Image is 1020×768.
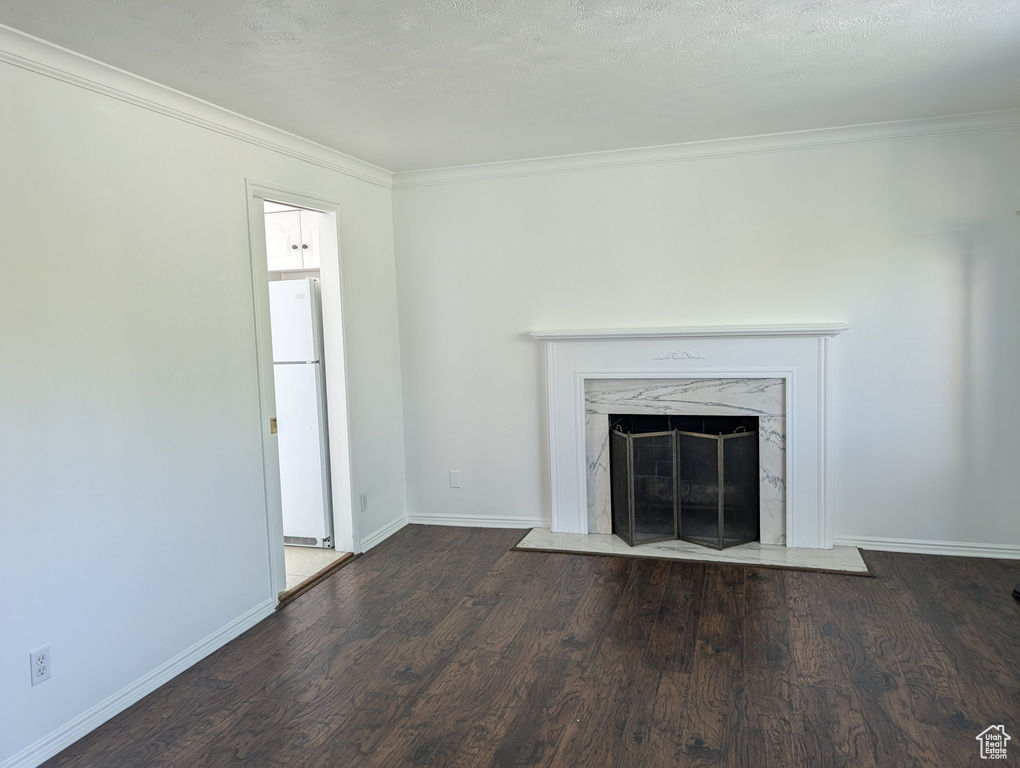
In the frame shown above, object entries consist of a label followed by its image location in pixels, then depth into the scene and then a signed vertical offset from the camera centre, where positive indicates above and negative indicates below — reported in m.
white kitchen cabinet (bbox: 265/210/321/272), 4.47 +0.69
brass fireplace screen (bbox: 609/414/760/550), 4.15 -0.85
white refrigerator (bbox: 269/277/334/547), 4.19 -0.37
